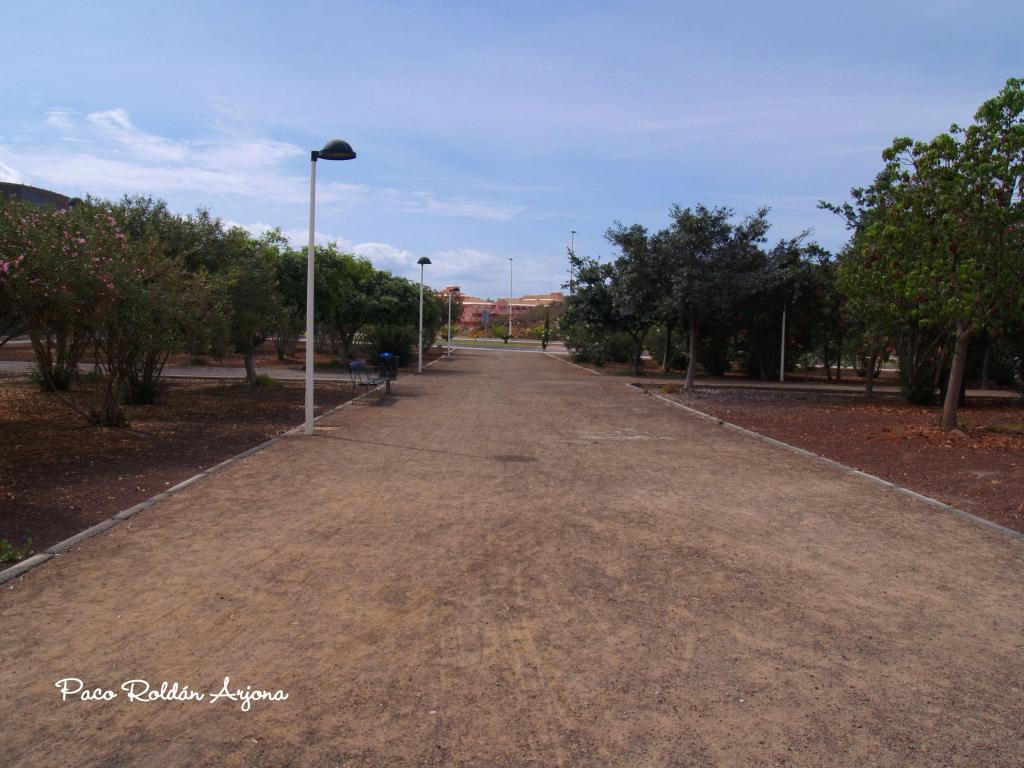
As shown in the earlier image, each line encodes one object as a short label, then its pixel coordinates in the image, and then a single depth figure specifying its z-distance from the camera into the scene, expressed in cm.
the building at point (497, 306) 12849
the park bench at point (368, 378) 1992
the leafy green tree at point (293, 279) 2373
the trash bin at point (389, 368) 2091
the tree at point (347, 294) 2542
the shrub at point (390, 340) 3275
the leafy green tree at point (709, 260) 2309
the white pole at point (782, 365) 2768
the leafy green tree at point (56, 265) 915
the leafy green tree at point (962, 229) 1300
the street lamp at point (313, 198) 1177
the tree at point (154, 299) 1162
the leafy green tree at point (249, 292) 1692
